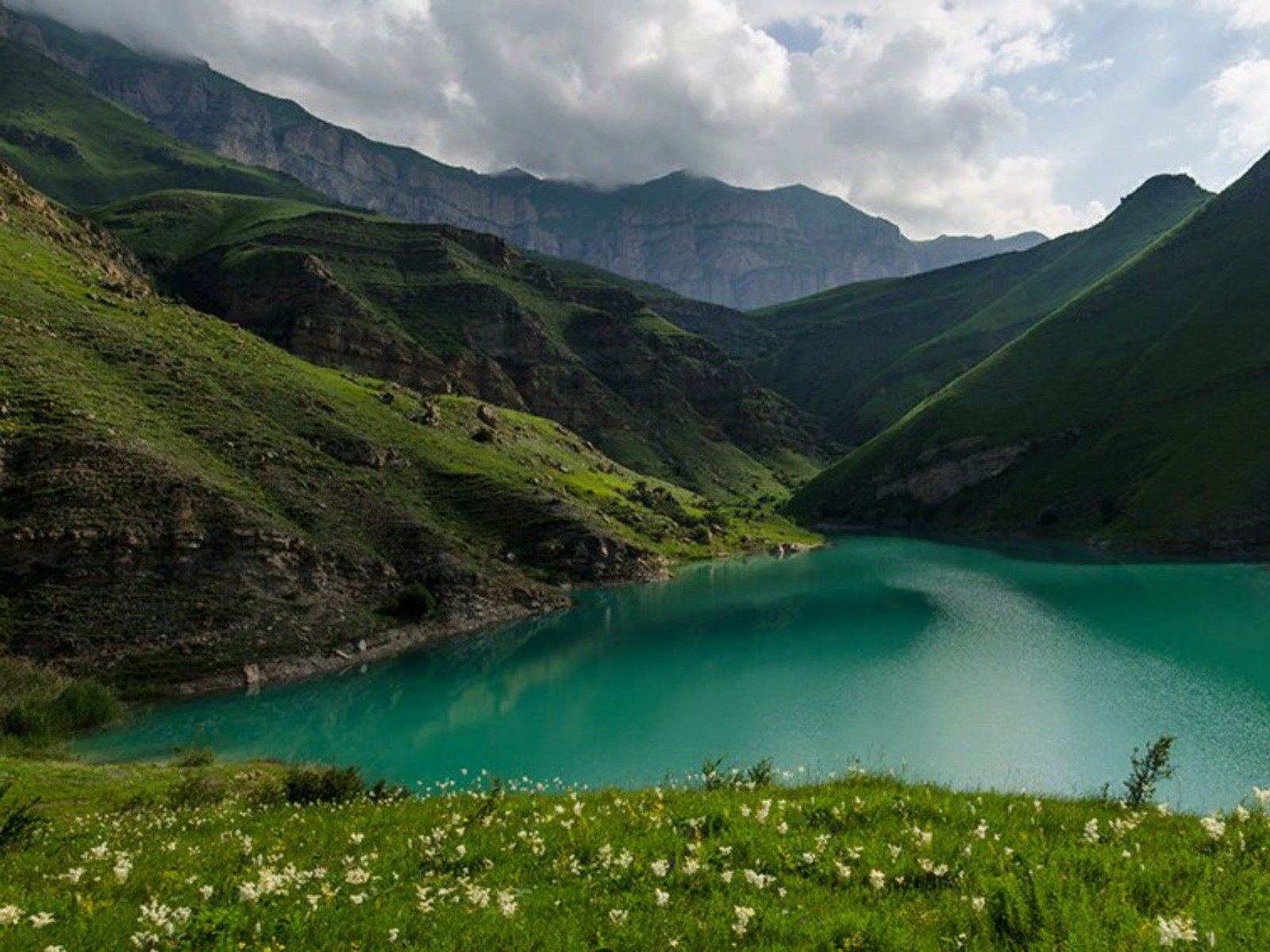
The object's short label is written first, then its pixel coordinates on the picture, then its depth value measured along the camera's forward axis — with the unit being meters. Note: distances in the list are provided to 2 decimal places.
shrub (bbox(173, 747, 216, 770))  40.34
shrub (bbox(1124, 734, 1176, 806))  15.01
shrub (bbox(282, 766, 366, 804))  22.55
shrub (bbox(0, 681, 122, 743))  47.34
